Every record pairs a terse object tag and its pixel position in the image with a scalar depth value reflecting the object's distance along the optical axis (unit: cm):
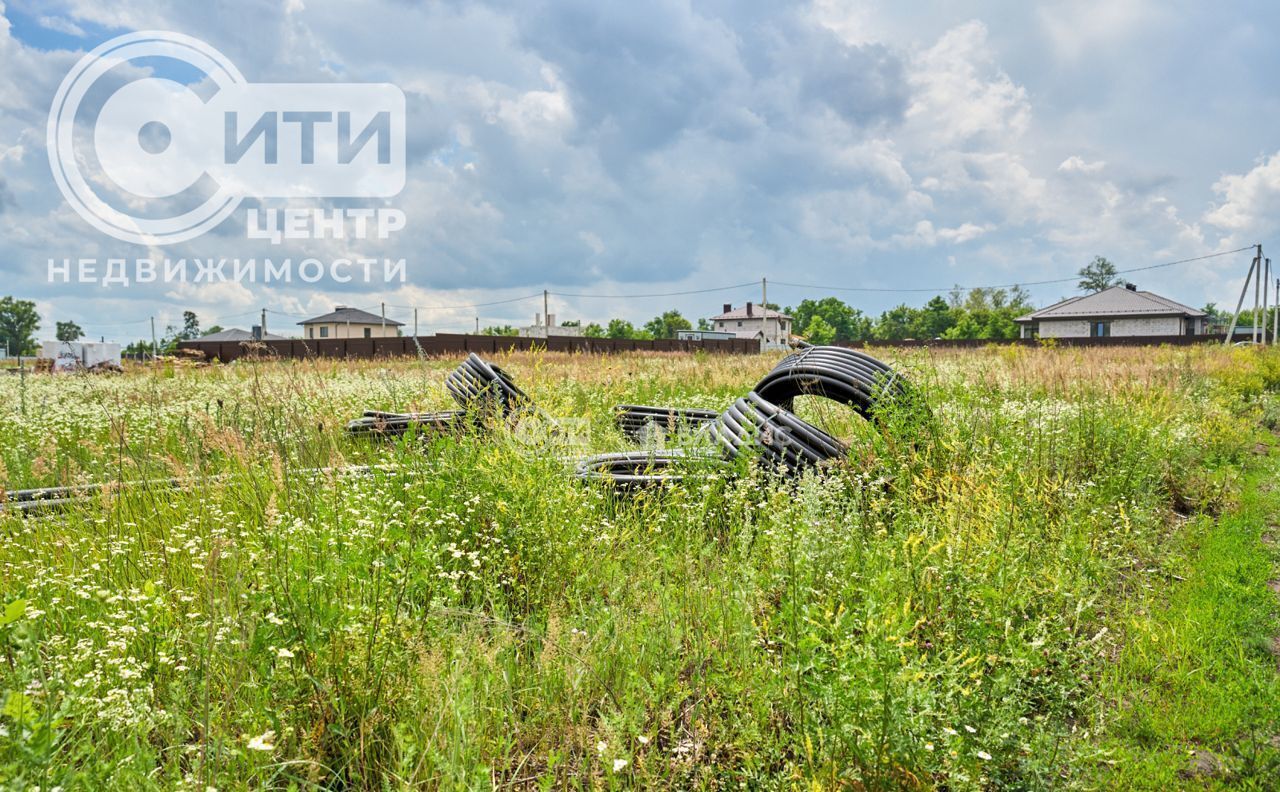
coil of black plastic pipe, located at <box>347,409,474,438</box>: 470
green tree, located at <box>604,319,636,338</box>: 9994
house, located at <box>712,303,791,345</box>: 10094
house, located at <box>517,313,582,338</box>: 7350
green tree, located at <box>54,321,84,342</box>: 10494
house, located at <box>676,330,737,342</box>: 7826
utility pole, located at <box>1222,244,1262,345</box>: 4402
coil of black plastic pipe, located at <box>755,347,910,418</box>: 583
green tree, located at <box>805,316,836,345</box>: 9381
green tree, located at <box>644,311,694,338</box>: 10712
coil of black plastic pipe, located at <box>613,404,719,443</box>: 779
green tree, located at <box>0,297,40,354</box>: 10892
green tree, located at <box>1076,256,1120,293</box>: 9944
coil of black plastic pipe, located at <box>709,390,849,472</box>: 514
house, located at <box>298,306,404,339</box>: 8894
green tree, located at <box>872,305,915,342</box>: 10325
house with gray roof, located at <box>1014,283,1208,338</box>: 6719
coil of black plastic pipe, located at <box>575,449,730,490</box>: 472
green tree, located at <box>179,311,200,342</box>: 10217
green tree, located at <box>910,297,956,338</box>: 9656
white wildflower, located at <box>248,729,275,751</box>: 174
